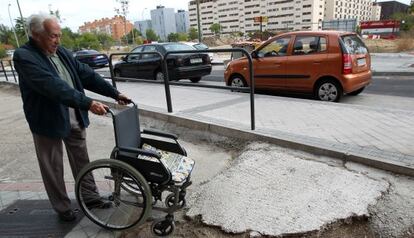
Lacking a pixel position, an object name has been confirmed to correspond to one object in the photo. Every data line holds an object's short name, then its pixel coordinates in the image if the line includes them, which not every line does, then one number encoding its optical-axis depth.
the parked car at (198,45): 15.43
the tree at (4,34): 69.81
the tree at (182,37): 76.53
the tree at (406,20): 47.73
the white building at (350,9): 106.44
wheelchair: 2.58
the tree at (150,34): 81.81
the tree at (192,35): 79.62
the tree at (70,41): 51.98
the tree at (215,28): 102.88
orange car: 6.85
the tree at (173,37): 78.69
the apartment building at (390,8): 101.04
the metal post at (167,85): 5.54
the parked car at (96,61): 20.46
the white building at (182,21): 127.36
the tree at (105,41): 63.02
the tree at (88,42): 59.13
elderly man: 2.41
